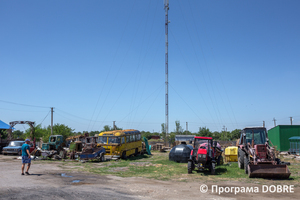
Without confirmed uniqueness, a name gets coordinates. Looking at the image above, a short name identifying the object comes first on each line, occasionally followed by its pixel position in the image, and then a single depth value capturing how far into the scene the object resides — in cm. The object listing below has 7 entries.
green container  3180
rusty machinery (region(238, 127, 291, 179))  1168
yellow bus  2092
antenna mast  3171
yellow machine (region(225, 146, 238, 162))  1888
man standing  1211
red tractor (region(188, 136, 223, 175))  1335
